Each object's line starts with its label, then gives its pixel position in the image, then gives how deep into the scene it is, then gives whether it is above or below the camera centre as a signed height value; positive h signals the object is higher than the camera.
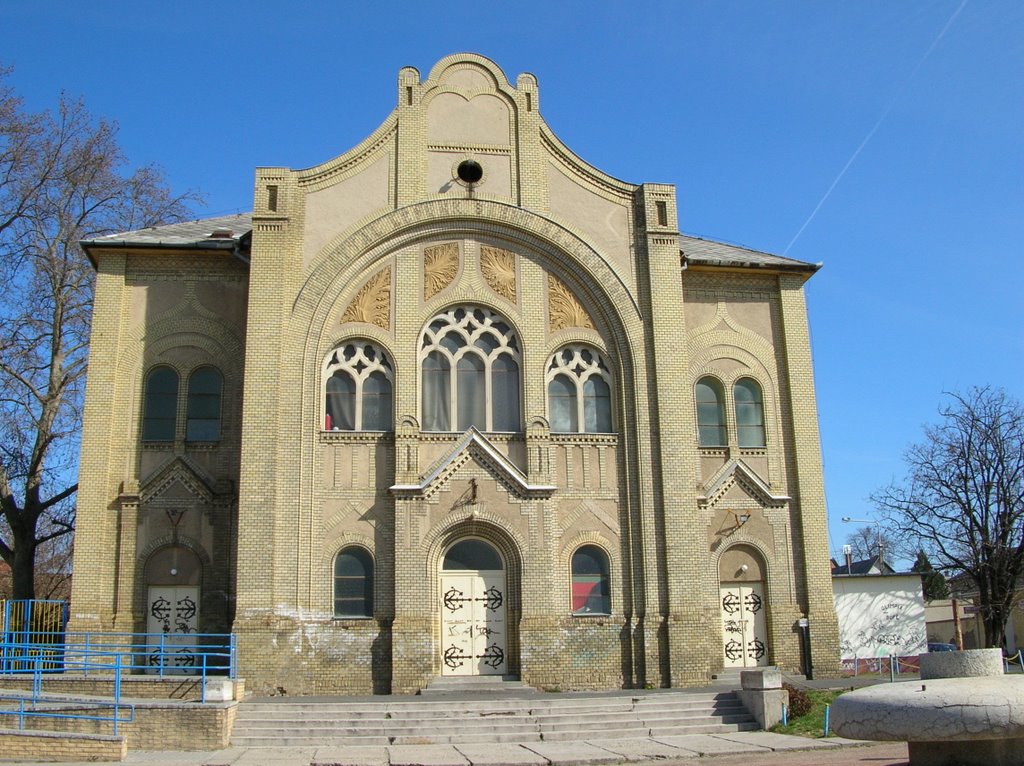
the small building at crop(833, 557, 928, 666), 30.53 +0.17
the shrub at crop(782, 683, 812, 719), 19.62 -1.51
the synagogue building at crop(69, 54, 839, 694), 22.88 +4.55
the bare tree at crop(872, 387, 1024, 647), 33.75 +3.30
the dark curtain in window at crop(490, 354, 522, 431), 24.41 +5.47
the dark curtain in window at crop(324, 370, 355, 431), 23.95 +5.30
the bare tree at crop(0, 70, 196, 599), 30.75 +10.07
